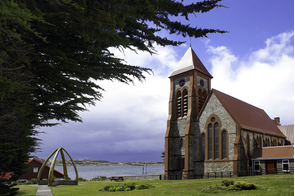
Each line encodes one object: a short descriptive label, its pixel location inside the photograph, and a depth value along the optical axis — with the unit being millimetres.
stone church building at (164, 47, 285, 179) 34656
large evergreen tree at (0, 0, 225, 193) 8008
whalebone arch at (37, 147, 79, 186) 25141
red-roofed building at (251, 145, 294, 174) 32469
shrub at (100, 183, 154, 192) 19634
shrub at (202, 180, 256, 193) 14893
